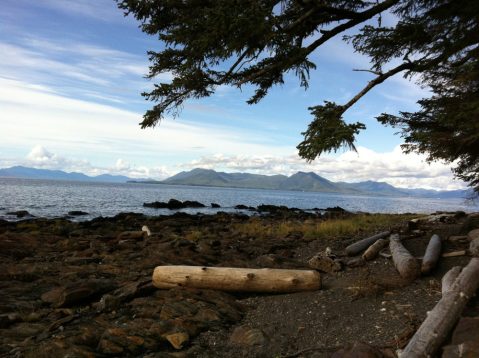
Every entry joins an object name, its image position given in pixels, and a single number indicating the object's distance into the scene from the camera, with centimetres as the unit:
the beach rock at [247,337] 644
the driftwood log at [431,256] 830
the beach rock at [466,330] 489
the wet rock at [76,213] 3626
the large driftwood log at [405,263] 820
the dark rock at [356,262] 1033
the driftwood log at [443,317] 490
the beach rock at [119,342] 612
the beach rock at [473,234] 998
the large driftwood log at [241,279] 850
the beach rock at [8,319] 723
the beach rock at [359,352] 519
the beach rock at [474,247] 866
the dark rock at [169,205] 5209
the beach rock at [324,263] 1030
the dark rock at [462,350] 452
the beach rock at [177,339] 636
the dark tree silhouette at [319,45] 900
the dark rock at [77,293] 823
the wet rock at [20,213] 3244
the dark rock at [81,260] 1259
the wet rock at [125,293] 793
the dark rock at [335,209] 5646
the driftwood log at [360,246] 1185
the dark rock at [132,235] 1870
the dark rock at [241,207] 5725
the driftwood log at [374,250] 1068
